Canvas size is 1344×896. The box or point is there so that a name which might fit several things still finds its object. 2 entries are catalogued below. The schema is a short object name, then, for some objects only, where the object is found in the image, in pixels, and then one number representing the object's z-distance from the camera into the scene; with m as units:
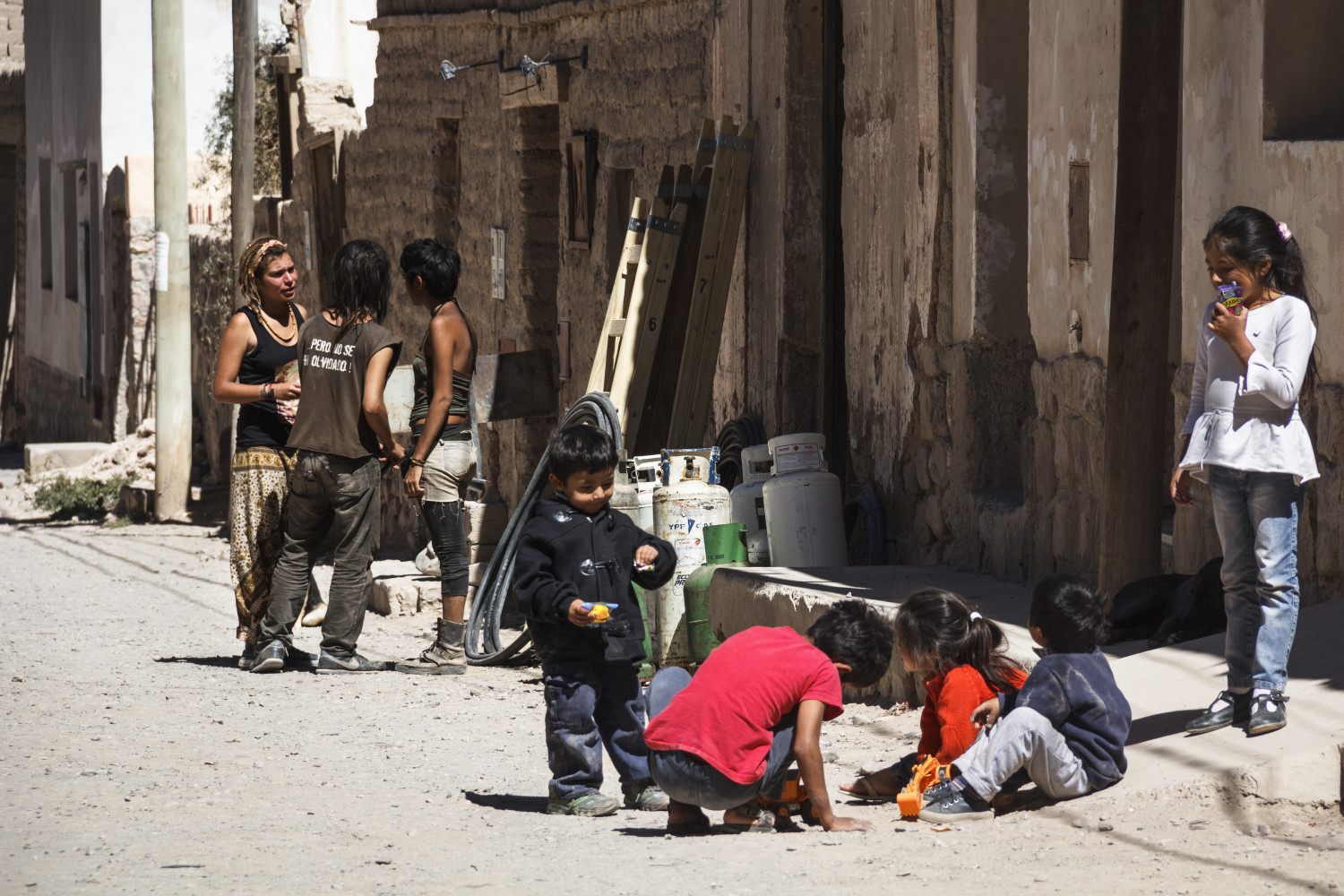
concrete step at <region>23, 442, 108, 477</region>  36.62
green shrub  31.94
